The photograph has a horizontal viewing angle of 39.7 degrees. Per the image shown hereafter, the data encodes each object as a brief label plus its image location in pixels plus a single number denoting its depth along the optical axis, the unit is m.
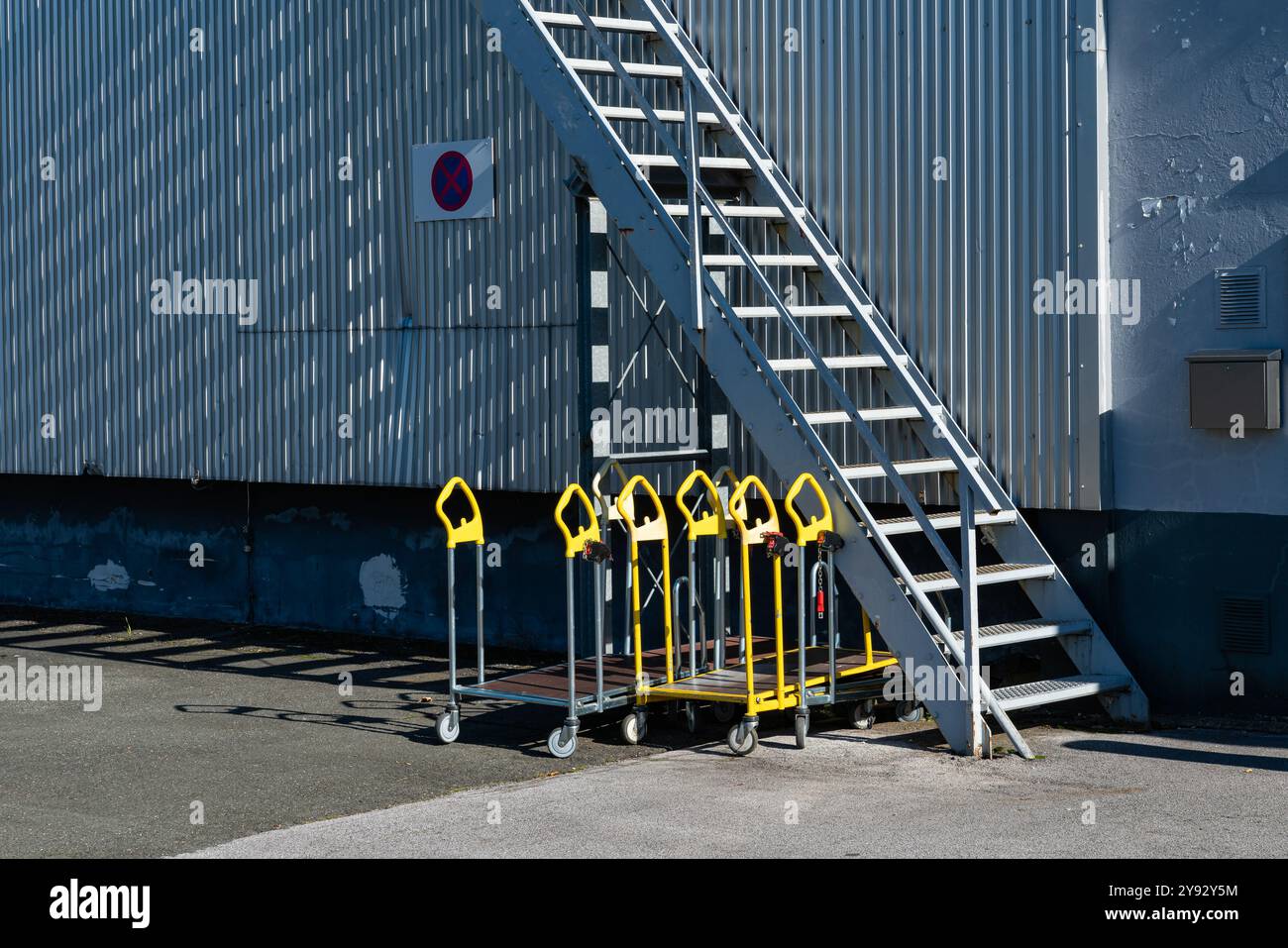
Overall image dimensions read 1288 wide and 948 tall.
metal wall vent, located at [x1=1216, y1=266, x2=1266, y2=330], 10.96
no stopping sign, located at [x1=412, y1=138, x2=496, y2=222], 14.88
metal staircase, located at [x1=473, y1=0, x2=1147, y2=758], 10.76
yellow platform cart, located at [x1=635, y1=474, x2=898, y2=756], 10.60
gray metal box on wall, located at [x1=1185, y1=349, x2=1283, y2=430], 10.83
